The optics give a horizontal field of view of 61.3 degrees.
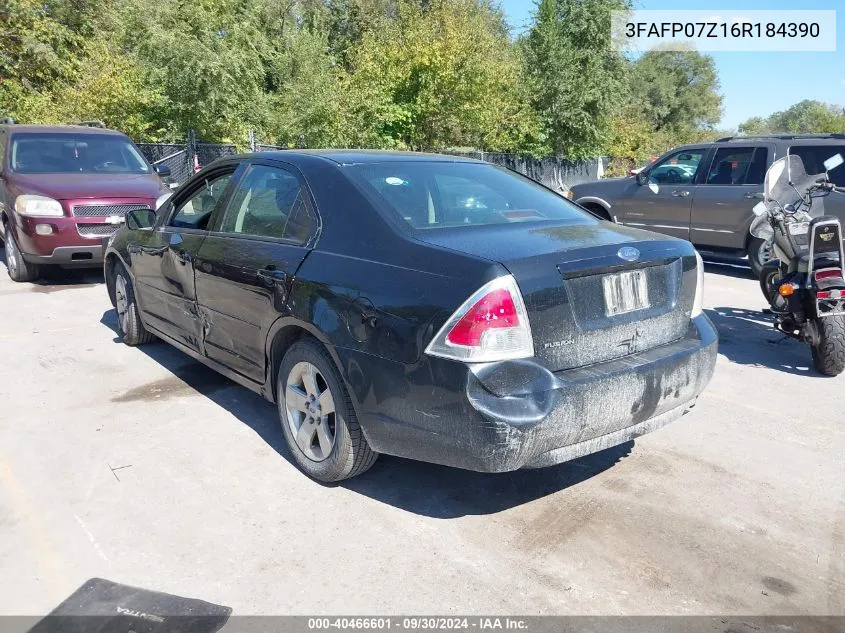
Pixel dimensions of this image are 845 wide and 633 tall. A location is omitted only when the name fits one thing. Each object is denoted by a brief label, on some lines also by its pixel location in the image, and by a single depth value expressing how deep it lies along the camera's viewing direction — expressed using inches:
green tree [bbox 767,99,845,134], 2584.2
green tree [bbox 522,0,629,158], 1007.0
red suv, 331.3
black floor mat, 105.0
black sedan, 117.3
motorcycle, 218.8
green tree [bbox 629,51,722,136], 2118.6
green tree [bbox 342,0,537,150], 768.3
